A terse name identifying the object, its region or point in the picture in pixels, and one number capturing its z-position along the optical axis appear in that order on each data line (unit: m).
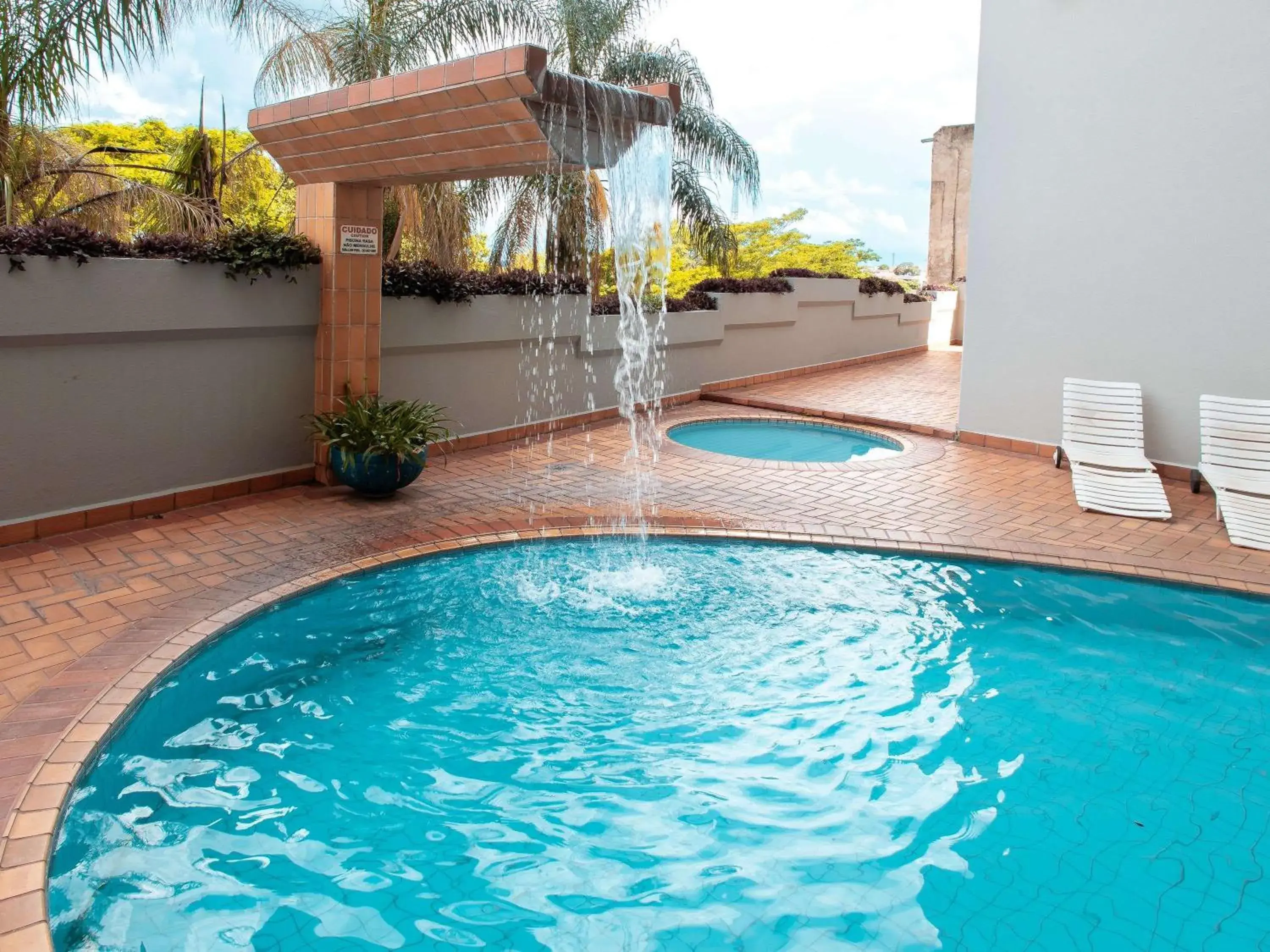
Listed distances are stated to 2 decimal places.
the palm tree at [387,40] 11.23
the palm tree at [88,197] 9.61
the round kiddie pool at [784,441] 9.58
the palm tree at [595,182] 12.77
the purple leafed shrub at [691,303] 11.67
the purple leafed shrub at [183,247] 5.45
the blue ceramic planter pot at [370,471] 6.71
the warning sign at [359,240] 6.93
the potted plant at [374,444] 6.71
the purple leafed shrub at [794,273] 14.10
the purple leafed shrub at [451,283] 7.90
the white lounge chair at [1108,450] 7.40
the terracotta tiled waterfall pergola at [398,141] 5.38
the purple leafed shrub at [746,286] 12.46
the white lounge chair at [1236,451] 7.03
